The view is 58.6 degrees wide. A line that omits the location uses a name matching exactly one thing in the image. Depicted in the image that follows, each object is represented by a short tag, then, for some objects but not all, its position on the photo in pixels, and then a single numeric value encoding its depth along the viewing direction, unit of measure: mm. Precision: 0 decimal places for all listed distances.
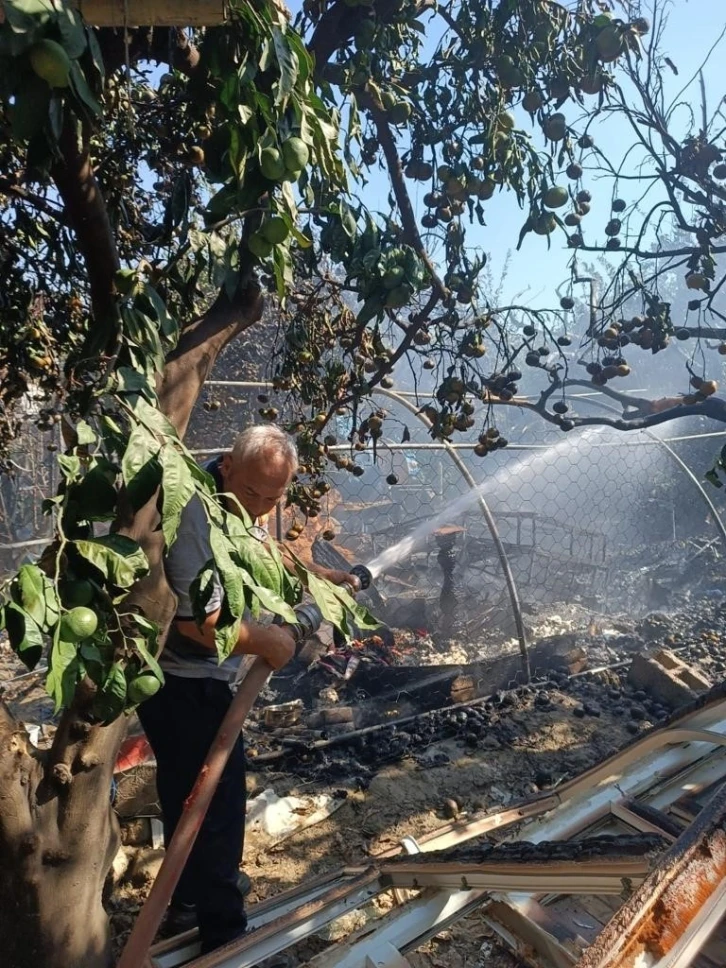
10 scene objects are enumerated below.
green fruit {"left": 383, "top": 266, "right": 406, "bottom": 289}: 2938
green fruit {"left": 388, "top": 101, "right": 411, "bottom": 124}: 3342
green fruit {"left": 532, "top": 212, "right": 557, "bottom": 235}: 3631
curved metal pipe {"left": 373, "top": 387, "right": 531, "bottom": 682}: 5855
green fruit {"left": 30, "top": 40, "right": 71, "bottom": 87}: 1275
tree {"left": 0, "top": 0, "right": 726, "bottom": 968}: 1250
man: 2385
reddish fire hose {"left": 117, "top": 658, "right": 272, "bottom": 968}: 1745
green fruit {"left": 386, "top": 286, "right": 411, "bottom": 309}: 2961
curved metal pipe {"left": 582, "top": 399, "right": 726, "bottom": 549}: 7625
